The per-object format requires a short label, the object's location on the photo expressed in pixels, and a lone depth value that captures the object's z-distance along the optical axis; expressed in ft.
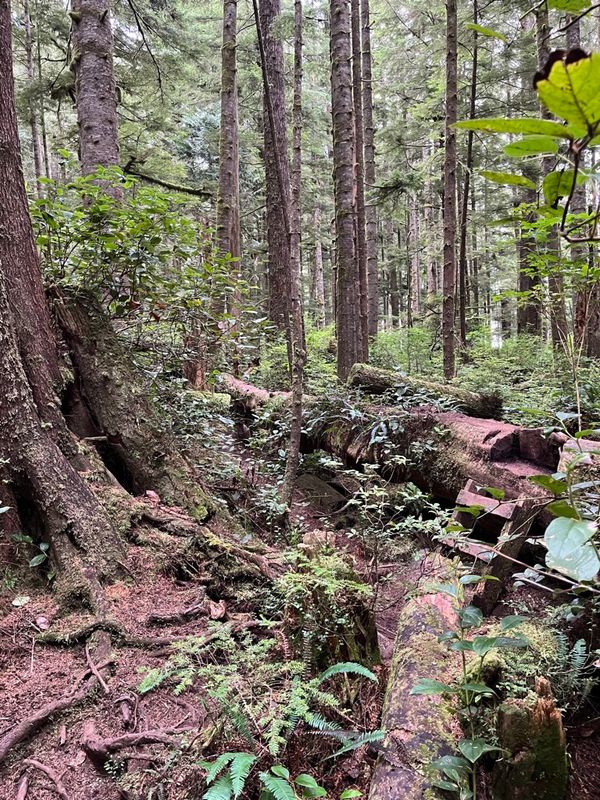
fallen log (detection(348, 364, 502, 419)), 21.09
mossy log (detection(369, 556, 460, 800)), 6.91
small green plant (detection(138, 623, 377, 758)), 6.89
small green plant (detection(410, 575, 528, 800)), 6.33
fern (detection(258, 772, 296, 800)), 5.73
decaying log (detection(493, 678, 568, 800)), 6.73
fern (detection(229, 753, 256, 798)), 5.65
